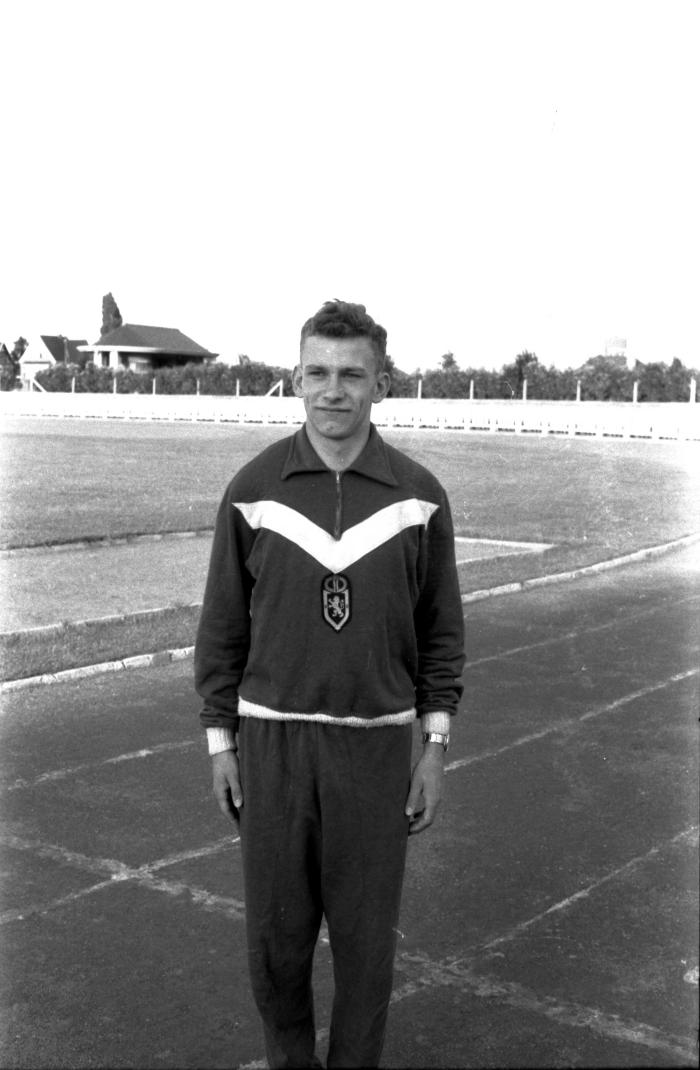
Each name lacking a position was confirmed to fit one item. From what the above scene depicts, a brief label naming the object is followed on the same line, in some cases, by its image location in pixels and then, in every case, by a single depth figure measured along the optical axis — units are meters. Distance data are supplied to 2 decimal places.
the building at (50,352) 109.61
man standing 3.22
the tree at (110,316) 117.62
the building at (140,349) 105.12
